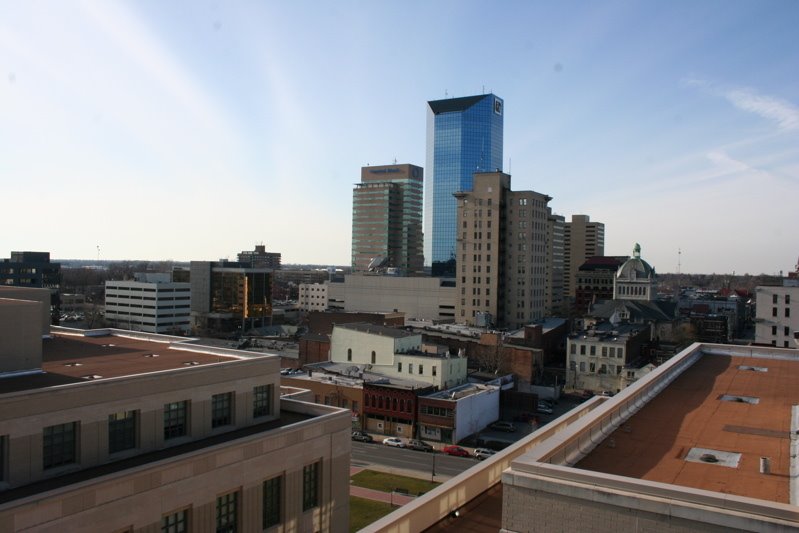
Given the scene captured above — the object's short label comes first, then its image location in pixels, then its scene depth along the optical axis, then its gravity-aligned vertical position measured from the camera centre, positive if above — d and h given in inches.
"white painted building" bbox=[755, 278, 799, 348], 3068.4 -133.0
